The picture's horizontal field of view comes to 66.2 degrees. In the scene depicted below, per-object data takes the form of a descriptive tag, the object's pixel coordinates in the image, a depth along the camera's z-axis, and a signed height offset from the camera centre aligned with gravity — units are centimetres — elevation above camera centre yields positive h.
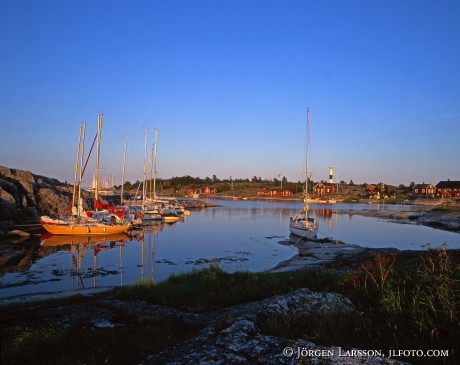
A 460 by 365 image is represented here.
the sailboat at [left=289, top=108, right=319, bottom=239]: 4266 -463
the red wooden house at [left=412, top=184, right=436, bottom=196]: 16535 +26
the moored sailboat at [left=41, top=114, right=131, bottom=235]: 4181 -488
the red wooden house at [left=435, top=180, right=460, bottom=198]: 15438 +36
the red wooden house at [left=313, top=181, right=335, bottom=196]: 19100 -23
